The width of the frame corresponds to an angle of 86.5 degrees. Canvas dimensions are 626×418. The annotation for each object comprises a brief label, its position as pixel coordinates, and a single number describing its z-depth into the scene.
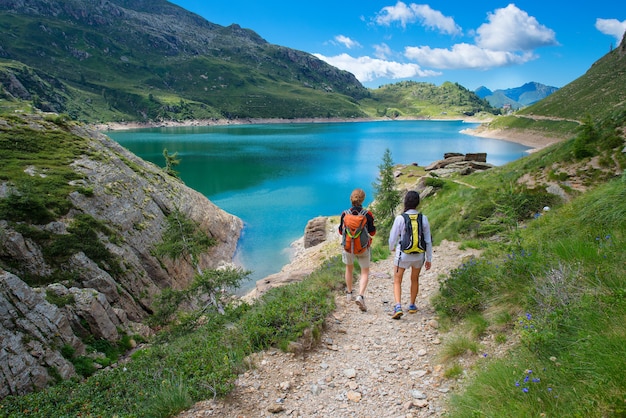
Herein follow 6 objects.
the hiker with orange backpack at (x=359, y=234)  8.05
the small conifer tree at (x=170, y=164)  39.07
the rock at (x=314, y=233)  31.70
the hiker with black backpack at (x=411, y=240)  7.12
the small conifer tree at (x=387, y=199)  23.77
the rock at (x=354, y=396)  5.11
